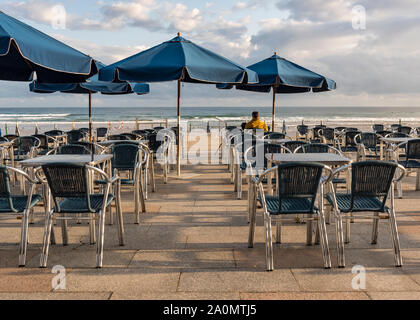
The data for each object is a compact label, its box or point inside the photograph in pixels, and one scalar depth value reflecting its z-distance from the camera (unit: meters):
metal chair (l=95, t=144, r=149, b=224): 5.32
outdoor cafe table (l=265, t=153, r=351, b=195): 4.02
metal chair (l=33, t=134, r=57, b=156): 8.33
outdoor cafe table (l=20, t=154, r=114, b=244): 3.78
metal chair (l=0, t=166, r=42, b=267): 3.36
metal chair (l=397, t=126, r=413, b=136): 10.36
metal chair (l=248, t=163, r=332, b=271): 3.28
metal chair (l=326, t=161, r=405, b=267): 3.33
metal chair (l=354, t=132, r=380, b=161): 8.46
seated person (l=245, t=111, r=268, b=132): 8.36
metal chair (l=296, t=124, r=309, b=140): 14.09
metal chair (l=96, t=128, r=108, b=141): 13.30
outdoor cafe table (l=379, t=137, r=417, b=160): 6.65
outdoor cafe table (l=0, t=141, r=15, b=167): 6.58
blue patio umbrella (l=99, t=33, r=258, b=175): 6.06
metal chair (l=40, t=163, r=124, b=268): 3.35
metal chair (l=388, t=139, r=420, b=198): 6.05
